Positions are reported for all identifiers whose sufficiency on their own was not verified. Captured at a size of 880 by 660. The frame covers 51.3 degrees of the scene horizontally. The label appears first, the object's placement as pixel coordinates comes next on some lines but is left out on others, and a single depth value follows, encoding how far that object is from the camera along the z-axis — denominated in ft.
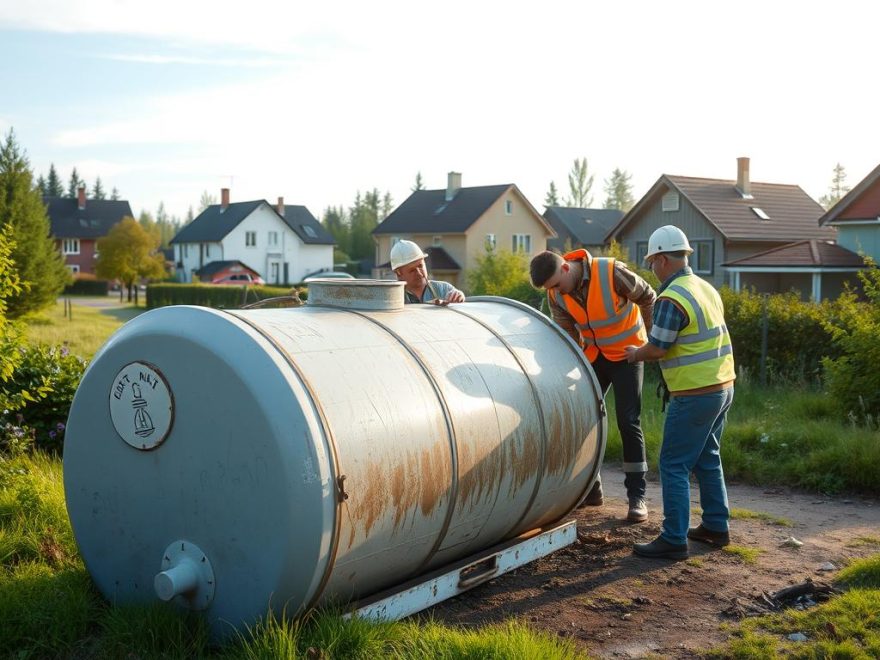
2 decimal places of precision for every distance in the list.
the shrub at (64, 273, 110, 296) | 208.95
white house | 221.66
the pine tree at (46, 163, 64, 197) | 387.55
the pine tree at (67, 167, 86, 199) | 407.93
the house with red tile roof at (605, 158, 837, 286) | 120.57
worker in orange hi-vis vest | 21.81
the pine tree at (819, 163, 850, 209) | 359.66
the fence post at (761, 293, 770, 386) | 41.34
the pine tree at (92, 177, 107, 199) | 453.99
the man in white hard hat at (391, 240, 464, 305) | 23.15
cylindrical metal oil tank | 13.43
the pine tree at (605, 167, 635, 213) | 359.66
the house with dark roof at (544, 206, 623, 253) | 212.64
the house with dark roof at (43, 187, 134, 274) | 246.88
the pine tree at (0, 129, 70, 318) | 97.96
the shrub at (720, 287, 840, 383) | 40.27
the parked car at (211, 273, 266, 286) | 206.72
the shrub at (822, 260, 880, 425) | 30.99
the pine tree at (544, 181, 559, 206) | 376.89
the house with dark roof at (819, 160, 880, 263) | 93.30
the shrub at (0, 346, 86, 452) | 27.43
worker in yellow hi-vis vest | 19.88
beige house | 172.45
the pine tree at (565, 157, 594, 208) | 329.72
